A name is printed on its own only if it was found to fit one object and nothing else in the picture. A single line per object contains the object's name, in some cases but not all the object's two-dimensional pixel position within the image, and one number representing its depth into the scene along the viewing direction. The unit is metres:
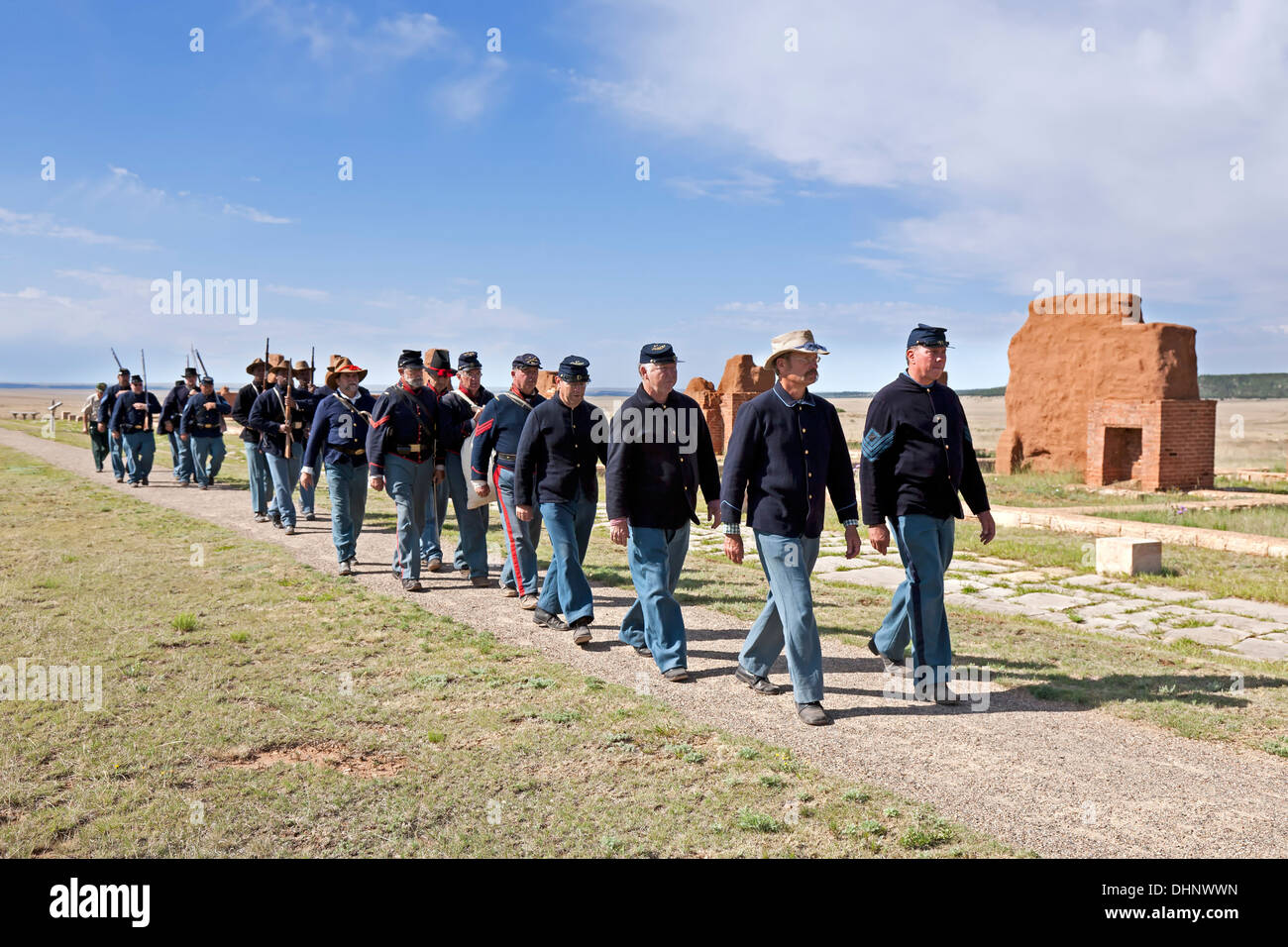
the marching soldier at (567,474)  6.89
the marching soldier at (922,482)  5.45
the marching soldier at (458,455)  9.18
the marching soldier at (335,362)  10.07
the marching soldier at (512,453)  7.97
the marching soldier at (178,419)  19.14
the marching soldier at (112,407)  18.53
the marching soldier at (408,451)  8.87
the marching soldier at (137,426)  18.31
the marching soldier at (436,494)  9.67
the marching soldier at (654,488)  6.00
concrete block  9.46
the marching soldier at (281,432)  12.77
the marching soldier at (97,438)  21.08
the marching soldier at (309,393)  13.34
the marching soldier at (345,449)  9.56
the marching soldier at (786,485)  5.29
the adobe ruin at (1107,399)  16.92
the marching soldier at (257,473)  13.69
